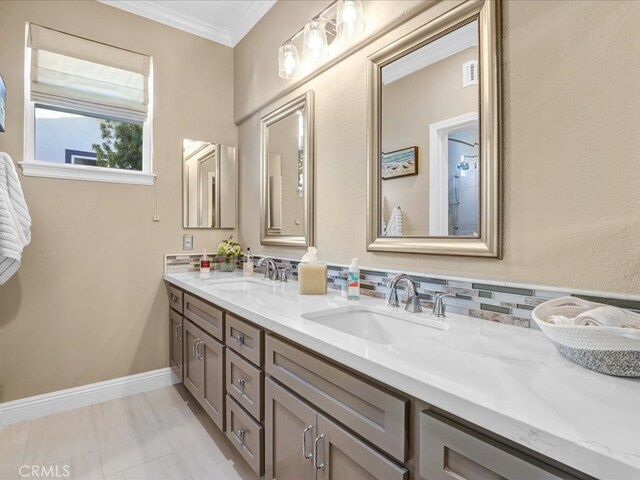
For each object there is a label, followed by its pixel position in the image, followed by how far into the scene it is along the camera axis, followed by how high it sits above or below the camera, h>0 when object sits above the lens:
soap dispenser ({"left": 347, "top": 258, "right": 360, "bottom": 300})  1.53 -0.19
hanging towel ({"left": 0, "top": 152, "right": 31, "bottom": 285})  1.73 +0.10
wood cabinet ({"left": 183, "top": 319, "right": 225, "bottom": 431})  1.70 -0.72
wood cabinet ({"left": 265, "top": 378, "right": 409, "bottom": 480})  0.84 -0.60
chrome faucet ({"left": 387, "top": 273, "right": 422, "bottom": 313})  1.30 -0.22
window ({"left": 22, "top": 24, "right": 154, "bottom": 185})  2.14 +0.87
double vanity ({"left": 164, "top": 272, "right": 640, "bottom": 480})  0.54 -0.33
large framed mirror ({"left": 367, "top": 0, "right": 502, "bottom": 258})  1.15 +0.40
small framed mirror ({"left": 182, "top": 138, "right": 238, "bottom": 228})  2.66 +0.44
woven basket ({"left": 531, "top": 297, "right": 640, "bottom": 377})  0.66 -0.21
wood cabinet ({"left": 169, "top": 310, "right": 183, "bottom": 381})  2.33 -0.73
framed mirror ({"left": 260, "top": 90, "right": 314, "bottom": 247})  2.02 +0.43
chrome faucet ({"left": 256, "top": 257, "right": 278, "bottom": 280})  2.25 -0.19
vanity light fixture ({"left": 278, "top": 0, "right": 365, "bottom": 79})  1.59 +1.05
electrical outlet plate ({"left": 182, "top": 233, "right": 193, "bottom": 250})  2.65 -0.02
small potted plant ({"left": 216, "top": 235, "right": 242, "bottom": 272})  2.68 -0.12
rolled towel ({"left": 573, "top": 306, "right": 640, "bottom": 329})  0.74 -0.17
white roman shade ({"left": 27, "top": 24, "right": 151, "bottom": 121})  2.15 +1.10
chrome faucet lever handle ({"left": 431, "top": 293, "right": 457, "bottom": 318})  1.23 -0.25
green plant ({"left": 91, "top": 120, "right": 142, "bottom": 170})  2.42 +0.67
